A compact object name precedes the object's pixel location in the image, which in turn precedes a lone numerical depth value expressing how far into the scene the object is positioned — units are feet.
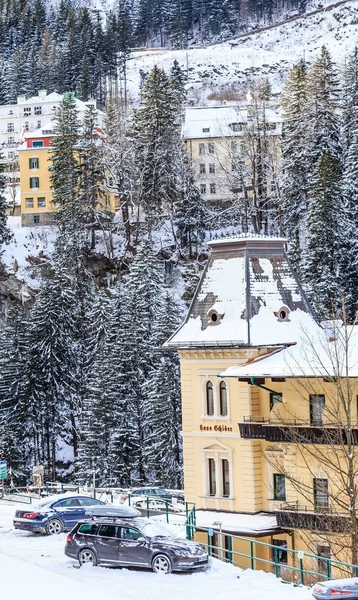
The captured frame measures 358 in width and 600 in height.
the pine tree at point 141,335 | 258.78
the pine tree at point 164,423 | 246.06
